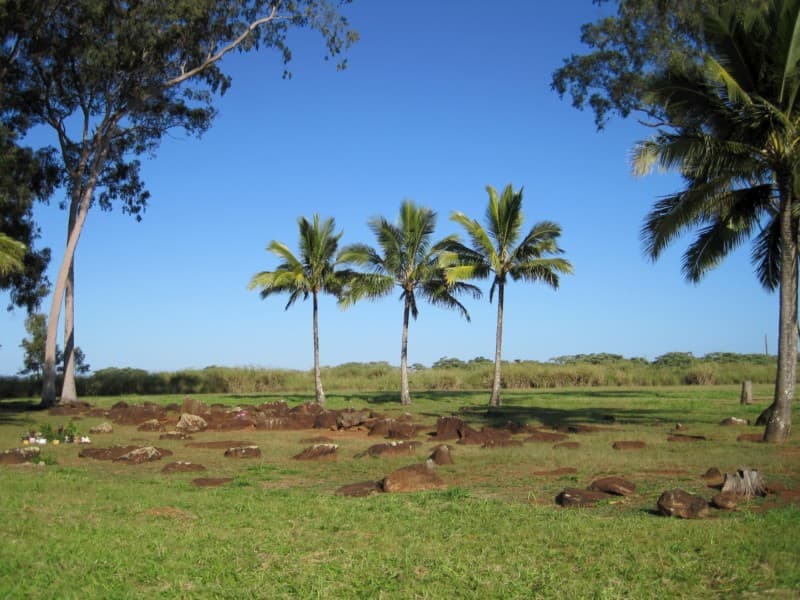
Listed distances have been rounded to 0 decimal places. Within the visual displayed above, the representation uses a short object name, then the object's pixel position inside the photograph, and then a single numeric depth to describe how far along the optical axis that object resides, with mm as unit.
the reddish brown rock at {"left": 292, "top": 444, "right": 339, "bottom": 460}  14516
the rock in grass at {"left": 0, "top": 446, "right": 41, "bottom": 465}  13305
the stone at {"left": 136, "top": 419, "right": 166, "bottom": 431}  20969
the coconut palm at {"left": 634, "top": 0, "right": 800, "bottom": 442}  14883
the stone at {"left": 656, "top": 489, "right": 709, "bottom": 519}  8000
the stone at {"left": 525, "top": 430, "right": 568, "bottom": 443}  16928
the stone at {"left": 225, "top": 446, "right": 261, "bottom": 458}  14795
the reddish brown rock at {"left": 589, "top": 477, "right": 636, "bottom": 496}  9406
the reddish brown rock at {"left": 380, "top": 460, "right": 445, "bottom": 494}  10188
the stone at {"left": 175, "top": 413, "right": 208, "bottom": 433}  20453
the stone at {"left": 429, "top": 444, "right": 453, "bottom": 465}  13078
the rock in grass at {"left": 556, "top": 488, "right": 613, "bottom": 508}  8938
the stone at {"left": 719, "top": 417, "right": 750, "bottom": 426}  19641
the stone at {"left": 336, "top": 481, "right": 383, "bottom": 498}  9922
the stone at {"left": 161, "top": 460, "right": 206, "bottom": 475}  12469
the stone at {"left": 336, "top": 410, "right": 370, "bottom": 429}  20906
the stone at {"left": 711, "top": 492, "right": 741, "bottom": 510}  8344
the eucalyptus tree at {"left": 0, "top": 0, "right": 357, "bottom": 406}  27438
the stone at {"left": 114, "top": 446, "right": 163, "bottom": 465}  13695
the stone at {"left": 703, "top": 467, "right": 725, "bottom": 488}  10453
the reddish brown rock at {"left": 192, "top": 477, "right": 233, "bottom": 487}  10971
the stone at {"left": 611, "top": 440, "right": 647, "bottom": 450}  15117
